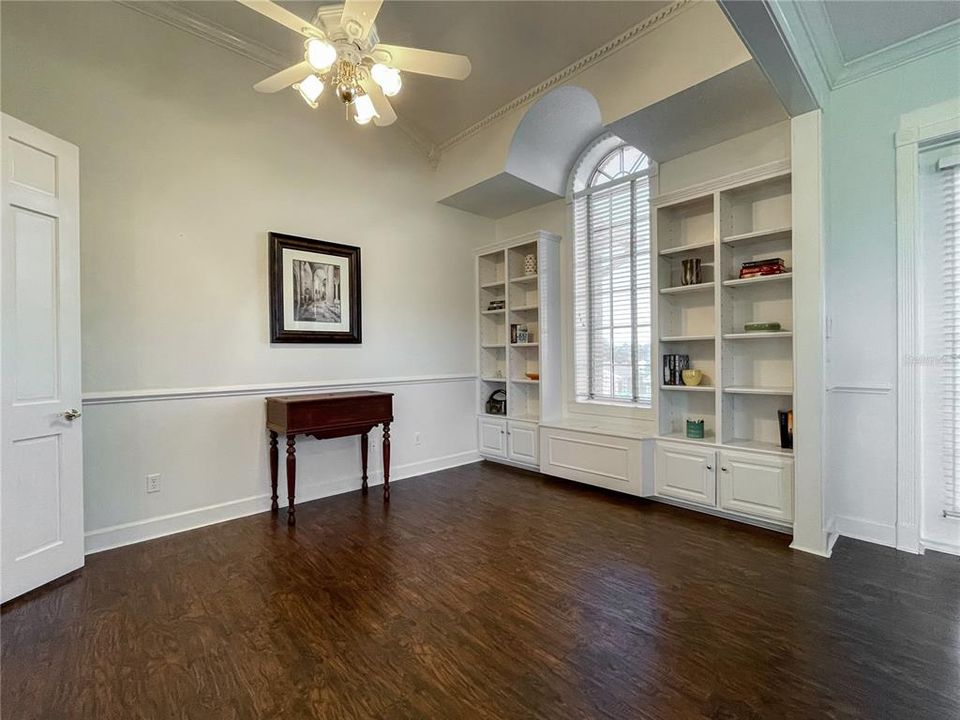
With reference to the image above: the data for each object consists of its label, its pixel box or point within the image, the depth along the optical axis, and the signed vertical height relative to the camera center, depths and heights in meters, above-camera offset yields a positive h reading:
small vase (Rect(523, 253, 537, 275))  4.75 +1.03
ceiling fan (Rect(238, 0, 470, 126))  2.19 +1.64
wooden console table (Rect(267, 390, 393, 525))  3.31 -0.45
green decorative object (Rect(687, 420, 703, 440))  3.51 -0.58
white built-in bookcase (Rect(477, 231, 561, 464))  4.58 +0.39
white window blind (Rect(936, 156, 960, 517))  2.64 +0.14
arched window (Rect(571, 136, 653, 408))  4.12 +0.82
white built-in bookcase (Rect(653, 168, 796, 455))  3.23 +0.39
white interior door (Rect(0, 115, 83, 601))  2.28 +0.01
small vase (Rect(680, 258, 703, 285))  3.52 +0.68
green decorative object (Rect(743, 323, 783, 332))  3.12 +0.21
